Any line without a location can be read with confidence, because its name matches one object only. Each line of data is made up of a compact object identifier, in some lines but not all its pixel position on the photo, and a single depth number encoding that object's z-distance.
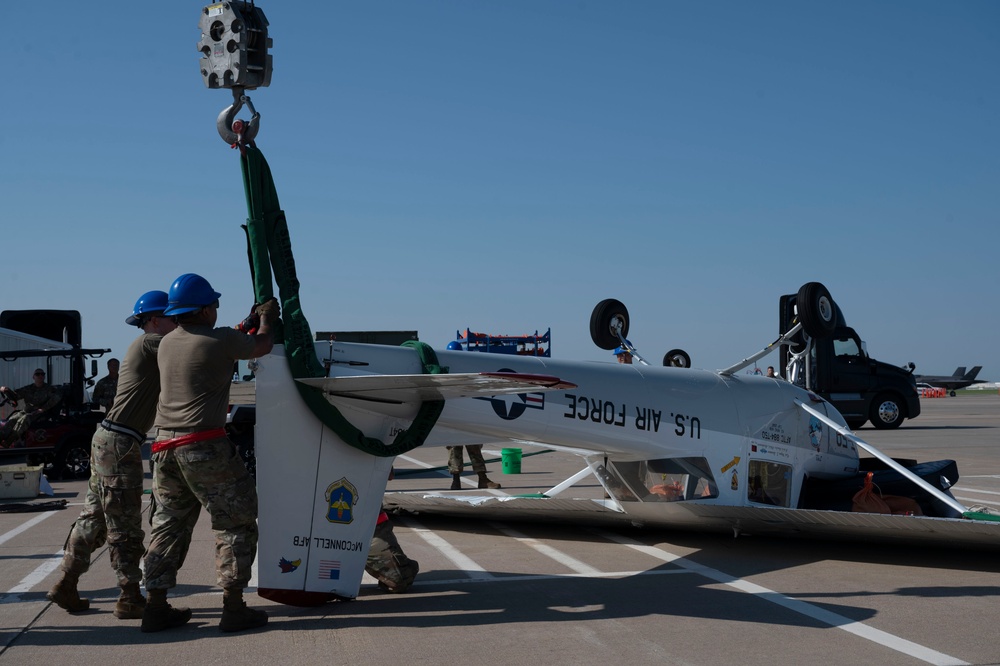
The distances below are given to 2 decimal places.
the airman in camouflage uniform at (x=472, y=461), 13.23
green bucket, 16.00
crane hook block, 5.92
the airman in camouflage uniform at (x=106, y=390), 15.85
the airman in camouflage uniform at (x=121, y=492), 6.09
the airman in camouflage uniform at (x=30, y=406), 14.96
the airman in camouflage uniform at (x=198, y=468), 5.57
